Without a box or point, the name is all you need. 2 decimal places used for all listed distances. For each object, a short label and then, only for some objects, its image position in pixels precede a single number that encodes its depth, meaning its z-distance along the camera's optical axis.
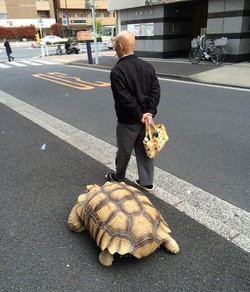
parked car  45.24
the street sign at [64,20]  60.63
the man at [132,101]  2.94
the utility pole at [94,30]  16.55
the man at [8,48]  21.82
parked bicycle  13.68
